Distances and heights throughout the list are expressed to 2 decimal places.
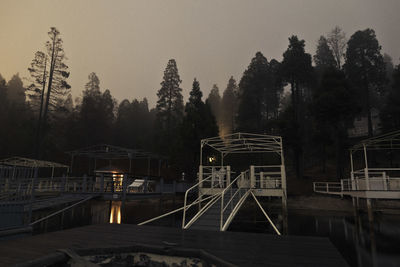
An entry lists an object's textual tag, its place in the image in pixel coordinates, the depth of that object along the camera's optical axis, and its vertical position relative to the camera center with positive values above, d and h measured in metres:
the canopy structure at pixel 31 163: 21.77 +1.25
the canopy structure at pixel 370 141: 14.61 +2.44
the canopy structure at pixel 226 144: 16.12 +2.58
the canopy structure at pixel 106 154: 19.72 +2.13
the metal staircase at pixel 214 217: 8.38 -1.38
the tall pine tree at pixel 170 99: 43.17 +14.63
